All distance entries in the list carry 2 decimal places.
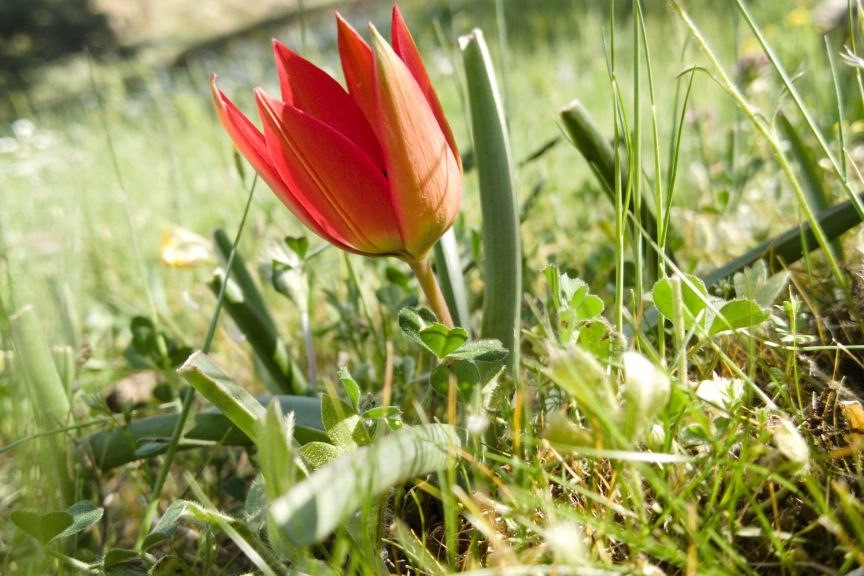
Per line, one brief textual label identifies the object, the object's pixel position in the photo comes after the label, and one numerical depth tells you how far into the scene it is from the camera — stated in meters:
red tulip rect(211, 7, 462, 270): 0.33
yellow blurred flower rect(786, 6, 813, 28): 0.94
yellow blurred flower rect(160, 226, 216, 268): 0.46
